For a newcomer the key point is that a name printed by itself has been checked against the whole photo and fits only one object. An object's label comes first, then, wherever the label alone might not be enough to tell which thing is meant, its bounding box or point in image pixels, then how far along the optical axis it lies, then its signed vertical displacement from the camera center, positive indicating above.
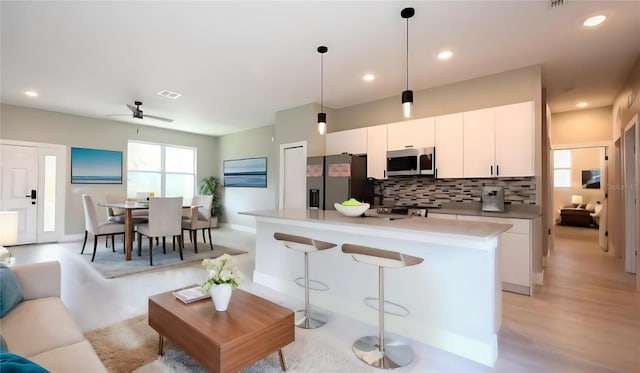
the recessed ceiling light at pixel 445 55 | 3.21 +1.51
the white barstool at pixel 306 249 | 2.38 -0.49
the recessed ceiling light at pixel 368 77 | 3.92 +1.53
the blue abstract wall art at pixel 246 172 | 7.24 +0.45
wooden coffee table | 1.52 -0.79
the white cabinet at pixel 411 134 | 4.06 +0.80
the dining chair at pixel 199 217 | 5.20 -0.51
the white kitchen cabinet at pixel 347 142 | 4.75 +0.81
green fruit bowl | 2.61 -0.18
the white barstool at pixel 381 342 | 1.85 -1.14
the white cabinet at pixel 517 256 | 3.15 -0.73
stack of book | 1.98 -0.73
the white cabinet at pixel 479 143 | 3.60 +0.59
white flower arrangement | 1.78 -0.51
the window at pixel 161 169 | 7.03 +0.52
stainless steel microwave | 4.01 +0.40
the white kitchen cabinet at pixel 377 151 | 4.51 +0.60
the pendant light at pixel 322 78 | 3.15 +1.51
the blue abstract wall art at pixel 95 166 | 6.11 +0.51
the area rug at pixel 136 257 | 3.99 -1.07
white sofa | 1.30 -0.73
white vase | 1.80 -0.65
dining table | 4.42 -0.52
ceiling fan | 4.83 +1.28
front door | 5.39 +0.05
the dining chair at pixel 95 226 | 4.54 -0.57
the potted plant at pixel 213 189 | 8.13 +0.02
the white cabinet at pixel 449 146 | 3.83 +0.59
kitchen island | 1.98 -0.72
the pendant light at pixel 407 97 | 2.47 +0.82
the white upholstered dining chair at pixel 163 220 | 4.36 -0.46
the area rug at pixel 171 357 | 1.86 -1.12
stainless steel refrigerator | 4.45 +0.16
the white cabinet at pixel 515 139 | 3.37 +0.59
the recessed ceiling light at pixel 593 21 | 2.56 +1.50
